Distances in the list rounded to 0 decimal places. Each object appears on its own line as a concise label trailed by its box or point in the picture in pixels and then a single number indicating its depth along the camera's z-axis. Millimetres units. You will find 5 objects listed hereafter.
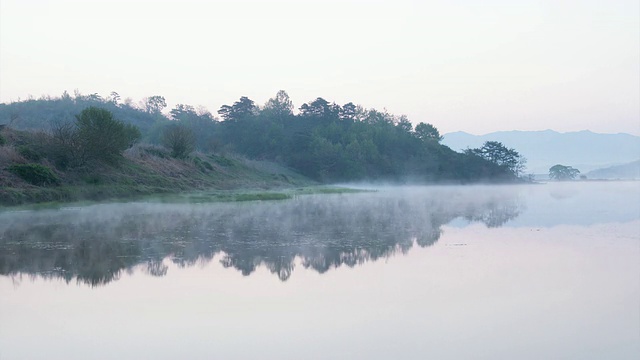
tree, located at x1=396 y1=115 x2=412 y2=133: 133238
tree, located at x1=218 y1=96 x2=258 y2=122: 115750
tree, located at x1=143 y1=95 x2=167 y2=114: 138375
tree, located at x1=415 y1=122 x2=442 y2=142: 132500
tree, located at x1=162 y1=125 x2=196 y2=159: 54459
